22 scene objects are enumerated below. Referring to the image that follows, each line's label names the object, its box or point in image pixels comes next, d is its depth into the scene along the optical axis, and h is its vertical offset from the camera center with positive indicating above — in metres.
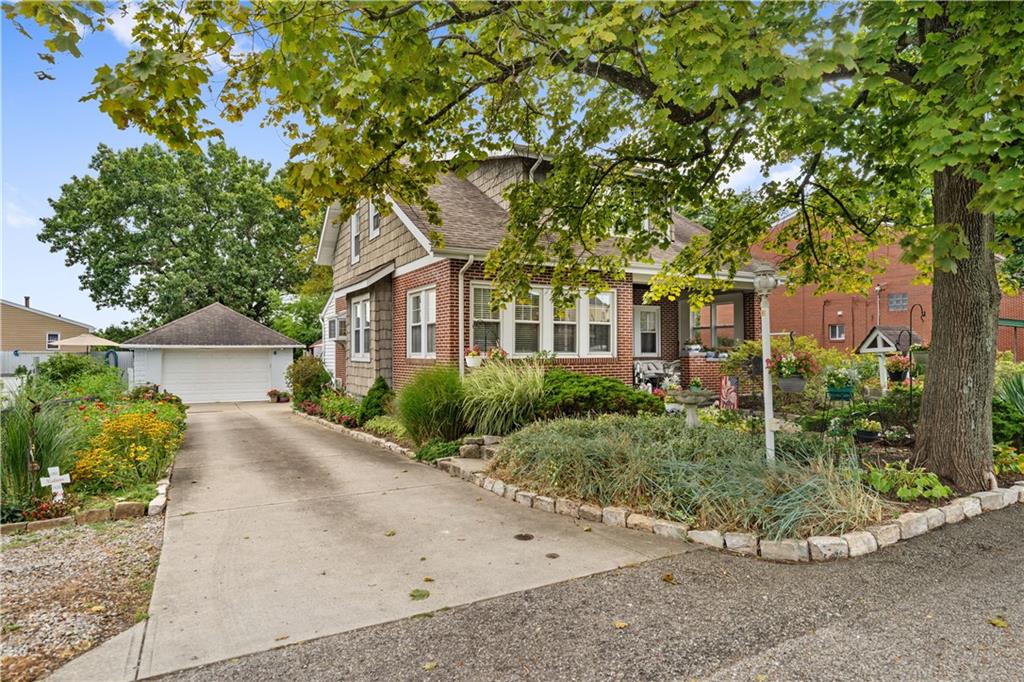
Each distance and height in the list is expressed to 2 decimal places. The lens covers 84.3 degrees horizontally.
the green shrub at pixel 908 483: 5.32 -1.36
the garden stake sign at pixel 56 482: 5.58 -1.27
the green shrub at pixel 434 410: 9.09 -0.99
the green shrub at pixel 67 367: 16.62 -0.43
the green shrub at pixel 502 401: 8.90 -0.86
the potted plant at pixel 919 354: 8.79 -0.20
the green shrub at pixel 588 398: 9.10 -0.86
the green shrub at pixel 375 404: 12.22 -1.19
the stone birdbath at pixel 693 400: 7.18 -0.70
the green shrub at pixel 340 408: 12.77 -1.41
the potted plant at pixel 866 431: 7.45 -1.18
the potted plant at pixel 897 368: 13.31 -0.61
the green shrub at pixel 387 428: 10.12 -1.52
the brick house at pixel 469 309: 11.24 +0.91
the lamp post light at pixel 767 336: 5.56 +0.08
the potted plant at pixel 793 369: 8.22 -0.40
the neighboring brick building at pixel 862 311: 24.17 +1.55
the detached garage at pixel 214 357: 21.95 -0.22
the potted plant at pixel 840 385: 9.05 -0.69
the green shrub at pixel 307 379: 17.55 -0.90
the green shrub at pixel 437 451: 8.43 -1.54
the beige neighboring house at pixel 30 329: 31.09 +1.44
